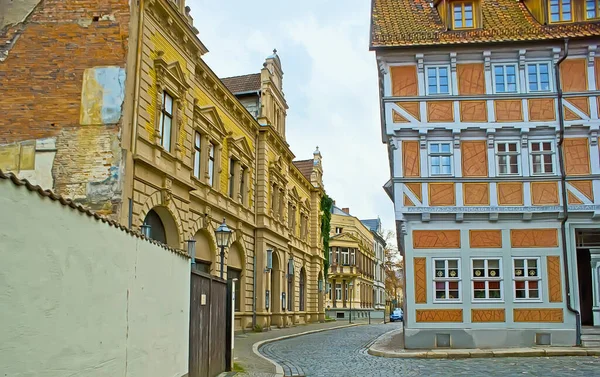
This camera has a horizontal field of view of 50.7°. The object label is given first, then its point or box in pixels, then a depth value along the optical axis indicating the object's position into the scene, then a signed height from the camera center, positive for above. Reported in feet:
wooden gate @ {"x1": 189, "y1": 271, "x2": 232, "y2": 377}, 36.50 -2.26
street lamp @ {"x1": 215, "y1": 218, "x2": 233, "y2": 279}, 51.78 +4.38
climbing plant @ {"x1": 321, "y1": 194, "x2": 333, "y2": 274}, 171.83 +18.38
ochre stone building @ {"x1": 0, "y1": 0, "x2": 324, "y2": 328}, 57.47 +17.58
